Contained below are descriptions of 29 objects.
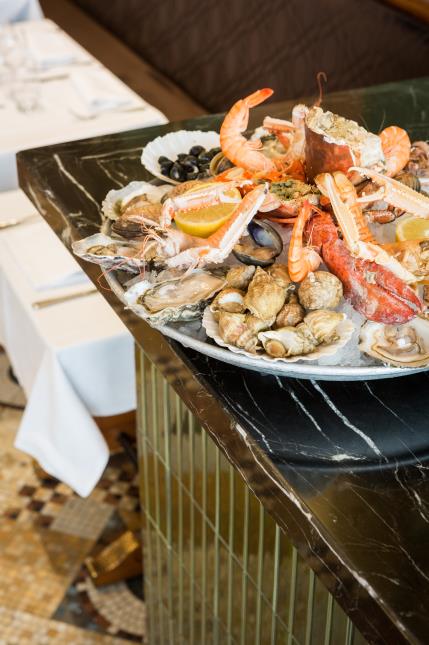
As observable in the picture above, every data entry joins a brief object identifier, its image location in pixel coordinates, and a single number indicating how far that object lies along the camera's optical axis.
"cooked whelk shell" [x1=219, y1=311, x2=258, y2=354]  1.22
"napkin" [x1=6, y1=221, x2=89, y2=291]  2.06
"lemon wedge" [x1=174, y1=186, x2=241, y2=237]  1.34
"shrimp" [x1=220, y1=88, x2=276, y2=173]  1.43
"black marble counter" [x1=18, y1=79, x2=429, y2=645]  1.10
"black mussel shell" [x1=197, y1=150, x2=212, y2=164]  1.53
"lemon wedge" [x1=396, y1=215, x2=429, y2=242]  1.33
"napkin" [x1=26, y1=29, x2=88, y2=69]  3.20
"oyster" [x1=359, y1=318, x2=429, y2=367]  1.22
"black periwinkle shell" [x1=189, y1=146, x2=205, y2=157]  1.55
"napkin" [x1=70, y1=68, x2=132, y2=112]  2.82
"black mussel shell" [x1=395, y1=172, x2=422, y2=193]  1.42
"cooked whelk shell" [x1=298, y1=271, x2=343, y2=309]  1.24
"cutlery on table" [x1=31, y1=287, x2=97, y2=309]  2.04
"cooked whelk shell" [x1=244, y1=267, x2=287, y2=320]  1.24
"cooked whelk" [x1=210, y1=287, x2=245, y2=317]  1.26
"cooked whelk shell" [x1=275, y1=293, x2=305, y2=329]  1.24
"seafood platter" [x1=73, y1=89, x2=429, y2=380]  1.23
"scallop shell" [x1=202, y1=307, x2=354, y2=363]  1.21
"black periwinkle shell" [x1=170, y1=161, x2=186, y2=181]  1.50
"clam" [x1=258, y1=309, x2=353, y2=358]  1.22
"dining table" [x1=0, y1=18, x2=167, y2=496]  1.99
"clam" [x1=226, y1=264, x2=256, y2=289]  1.28
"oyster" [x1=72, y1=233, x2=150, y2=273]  1.31
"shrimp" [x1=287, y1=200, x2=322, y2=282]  1.26
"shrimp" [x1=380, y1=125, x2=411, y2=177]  1.39
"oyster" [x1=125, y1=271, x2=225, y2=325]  1.26
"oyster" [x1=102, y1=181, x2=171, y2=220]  1.44
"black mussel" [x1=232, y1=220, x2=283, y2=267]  1.31
